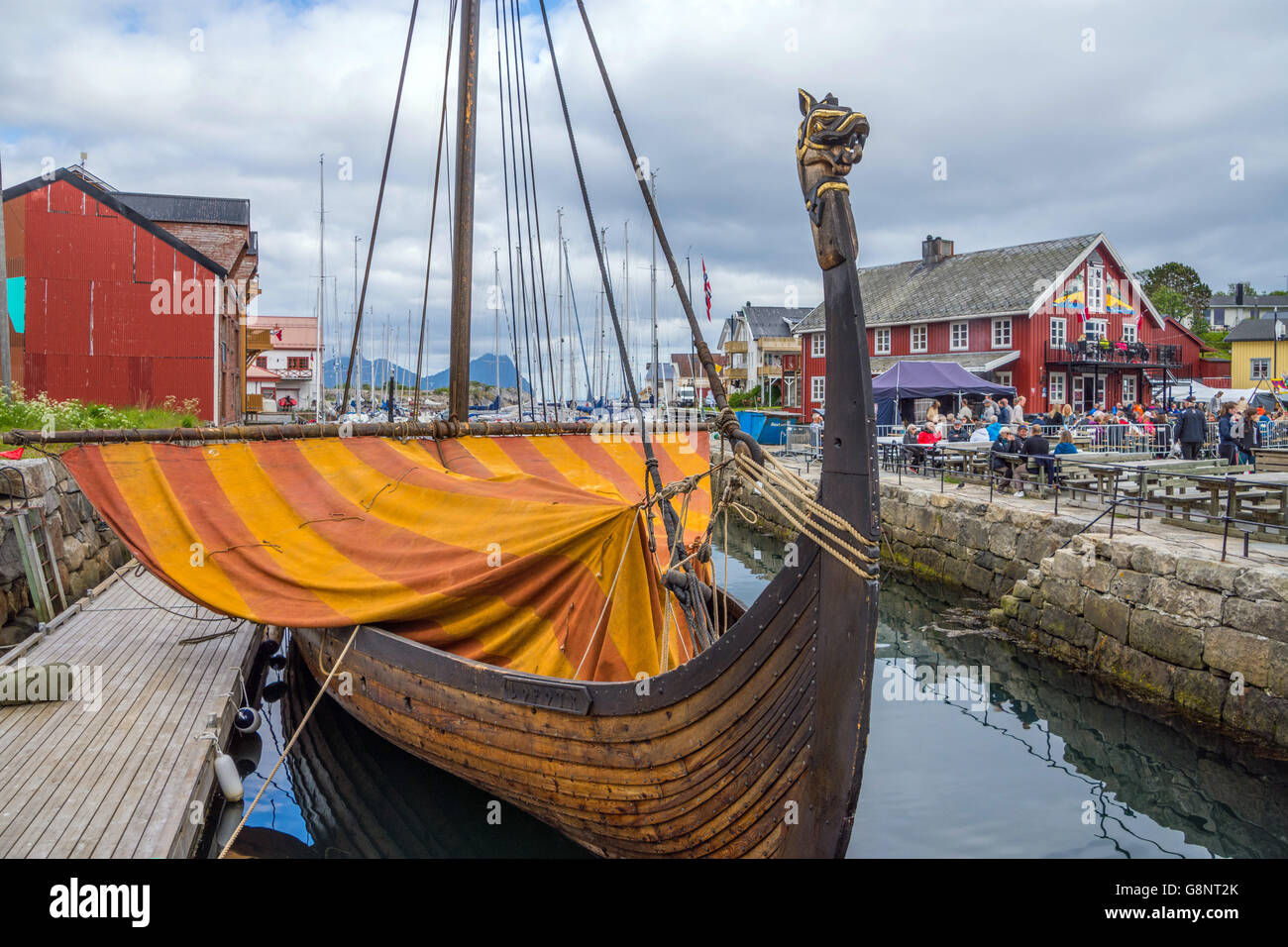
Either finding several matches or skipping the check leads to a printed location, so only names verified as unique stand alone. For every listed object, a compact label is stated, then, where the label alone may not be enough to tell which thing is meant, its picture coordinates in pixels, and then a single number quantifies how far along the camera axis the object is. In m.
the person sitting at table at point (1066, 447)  14.82
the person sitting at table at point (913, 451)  17.86
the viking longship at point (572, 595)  3.49
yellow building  44.66
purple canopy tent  22.00
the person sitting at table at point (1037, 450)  13.57
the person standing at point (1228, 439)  14.53
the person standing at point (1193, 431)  14.91
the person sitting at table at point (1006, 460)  14.16
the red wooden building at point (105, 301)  19.33
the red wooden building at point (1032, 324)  30.48
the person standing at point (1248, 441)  14.42
